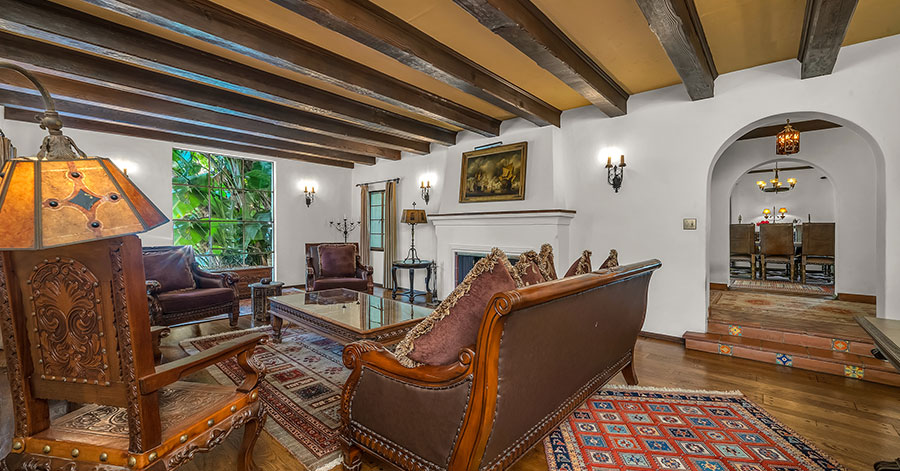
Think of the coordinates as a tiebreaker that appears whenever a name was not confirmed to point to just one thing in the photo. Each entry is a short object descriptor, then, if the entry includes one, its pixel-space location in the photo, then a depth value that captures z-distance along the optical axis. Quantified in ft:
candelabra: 25.30
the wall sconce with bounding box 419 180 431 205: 20.17
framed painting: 15.85
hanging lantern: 13.05
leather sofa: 4.17
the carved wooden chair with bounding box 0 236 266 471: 3.64
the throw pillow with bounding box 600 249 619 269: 7.55
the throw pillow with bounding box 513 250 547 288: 5.55
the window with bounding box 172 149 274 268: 19.58
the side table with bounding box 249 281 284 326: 13.96
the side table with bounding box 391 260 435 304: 17.97
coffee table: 8.92
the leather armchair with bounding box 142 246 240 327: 12.03
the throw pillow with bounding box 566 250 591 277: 7.31
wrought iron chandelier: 25.59
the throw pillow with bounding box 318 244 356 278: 18.03
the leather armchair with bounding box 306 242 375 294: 17.31
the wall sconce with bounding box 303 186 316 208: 23.24
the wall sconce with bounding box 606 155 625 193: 13.44
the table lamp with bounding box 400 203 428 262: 19.20
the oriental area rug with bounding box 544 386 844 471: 5.93
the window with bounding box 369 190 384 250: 23.57
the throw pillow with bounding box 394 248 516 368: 4.49
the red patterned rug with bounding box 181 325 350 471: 6.44
